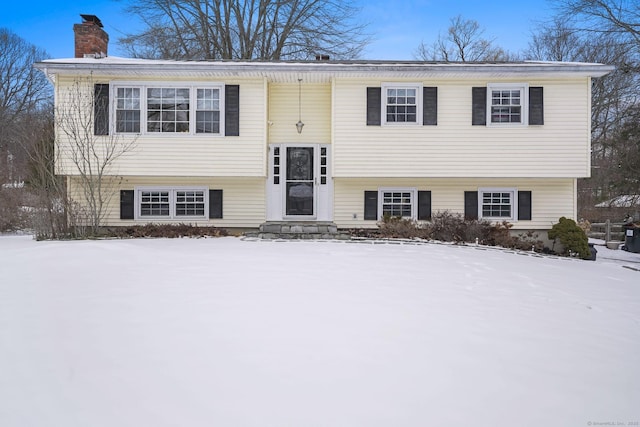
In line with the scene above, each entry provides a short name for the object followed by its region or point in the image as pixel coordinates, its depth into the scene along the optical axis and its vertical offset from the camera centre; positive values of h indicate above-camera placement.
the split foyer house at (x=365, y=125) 11.73 +2.45
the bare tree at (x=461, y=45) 26.97 +10.69
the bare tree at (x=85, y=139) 11.42 +1.97
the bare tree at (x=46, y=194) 10.49 +0.45
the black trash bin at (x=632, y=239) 13.78 -0.76
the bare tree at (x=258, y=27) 21.88 +9.52
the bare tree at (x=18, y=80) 29.06 +9.15
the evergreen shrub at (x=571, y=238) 11.12 -0.60
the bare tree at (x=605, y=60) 15.88 +6.74
